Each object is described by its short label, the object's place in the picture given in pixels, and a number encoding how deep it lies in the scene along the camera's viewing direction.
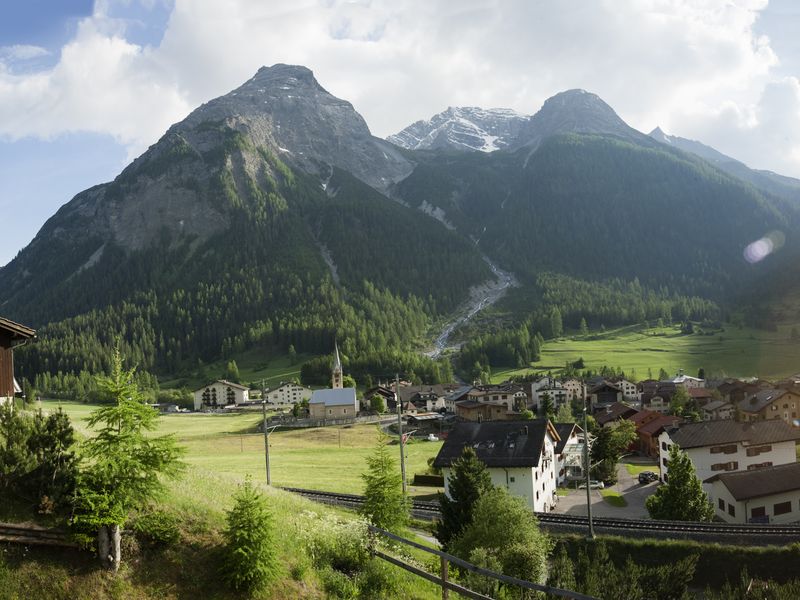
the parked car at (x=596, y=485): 72.00
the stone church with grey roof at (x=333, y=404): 135.12
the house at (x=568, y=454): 75.50
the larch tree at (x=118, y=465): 15.99
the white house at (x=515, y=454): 58.47
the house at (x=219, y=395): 174.75
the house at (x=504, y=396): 135.62
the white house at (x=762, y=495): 56.50
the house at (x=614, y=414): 105.06
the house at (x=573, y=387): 143.62
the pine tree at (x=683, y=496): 51.91
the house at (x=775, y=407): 103.81
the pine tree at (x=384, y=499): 27.91
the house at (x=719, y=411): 113.44
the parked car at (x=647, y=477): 74.88
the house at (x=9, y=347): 25.28
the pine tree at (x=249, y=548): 16.94
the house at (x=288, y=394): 168.00
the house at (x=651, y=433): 94.69
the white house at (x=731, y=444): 69.62
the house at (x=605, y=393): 142.25
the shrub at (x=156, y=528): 17.39
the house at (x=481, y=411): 128.00
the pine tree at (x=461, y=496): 38.78
